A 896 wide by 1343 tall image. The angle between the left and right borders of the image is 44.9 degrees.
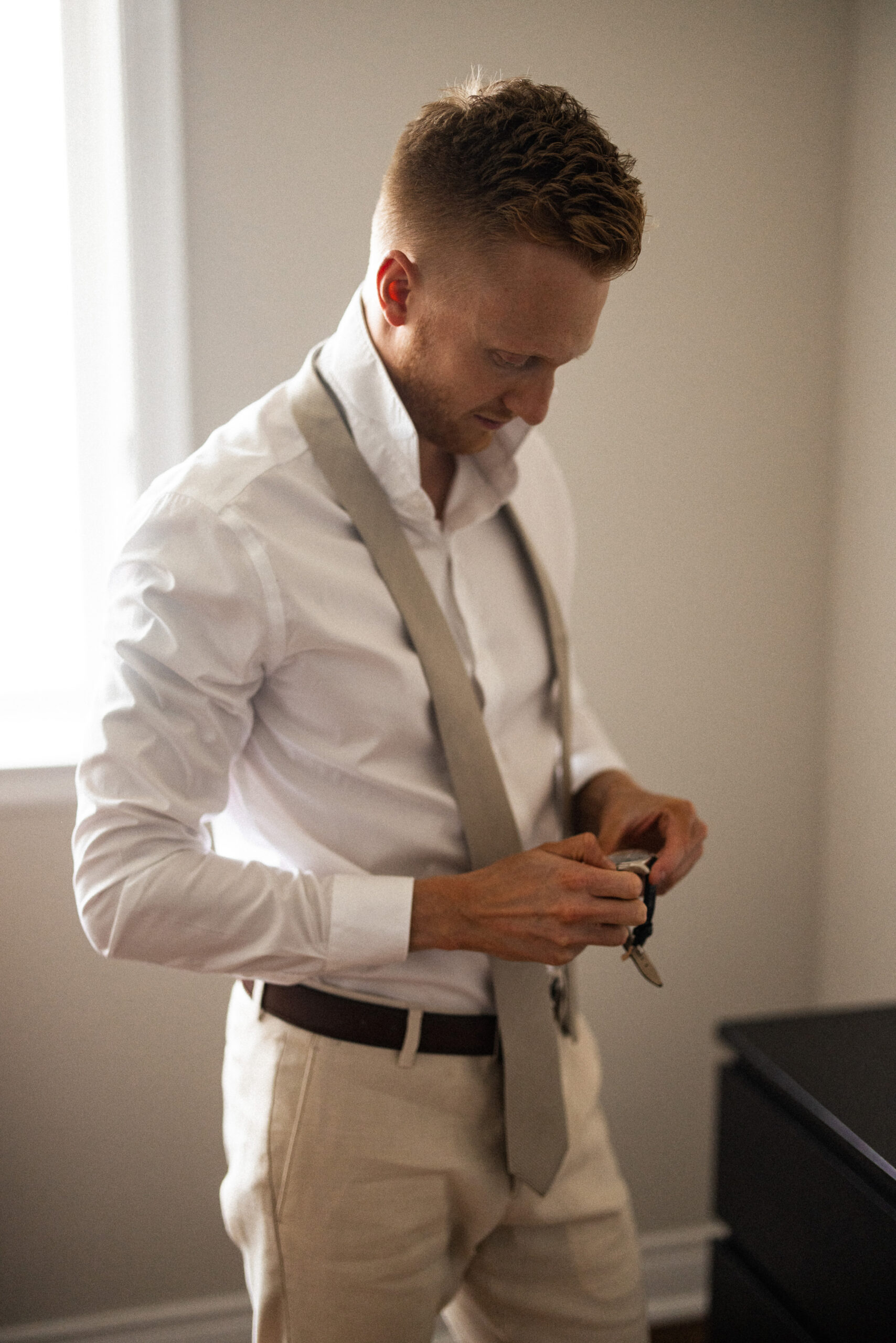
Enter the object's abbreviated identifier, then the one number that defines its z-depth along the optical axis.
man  0.92
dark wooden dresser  1.08
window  1.48
